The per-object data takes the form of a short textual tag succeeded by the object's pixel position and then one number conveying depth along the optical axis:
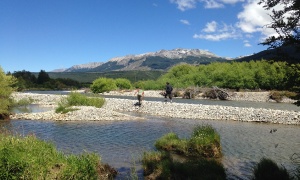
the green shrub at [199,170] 12.88
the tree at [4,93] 34.12
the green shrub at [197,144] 17.70
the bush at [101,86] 105.25
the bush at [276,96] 72.09
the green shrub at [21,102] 40.85
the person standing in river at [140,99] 43.91
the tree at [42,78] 173.89
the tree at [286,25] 11.06
